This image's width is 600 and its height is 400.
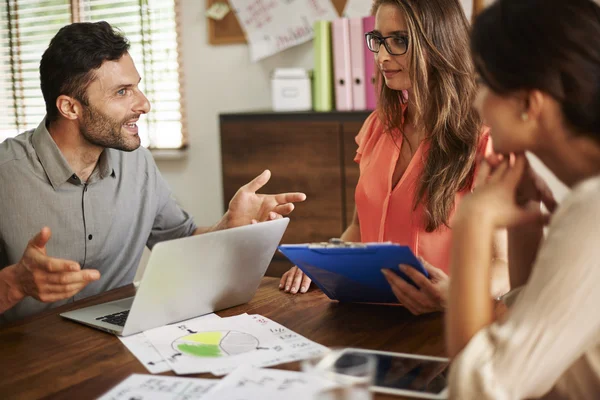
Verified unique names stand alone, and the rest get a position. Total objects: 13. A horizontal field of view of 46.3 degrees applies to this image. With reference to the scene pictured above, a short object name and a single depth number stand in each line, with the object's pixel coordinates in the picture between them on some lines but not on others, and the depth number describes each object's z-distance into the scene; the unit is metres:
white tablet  1.05
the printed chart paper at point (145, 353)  1.18
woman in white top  0.89
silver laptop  1.31
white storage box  3.21
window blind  3.90
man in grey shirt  1.84
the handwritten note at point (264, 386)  1.04
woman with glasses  1.80
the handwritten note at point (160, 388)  1.06
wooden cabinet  3.01
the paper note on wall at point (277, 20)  3.43
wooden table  1.14
